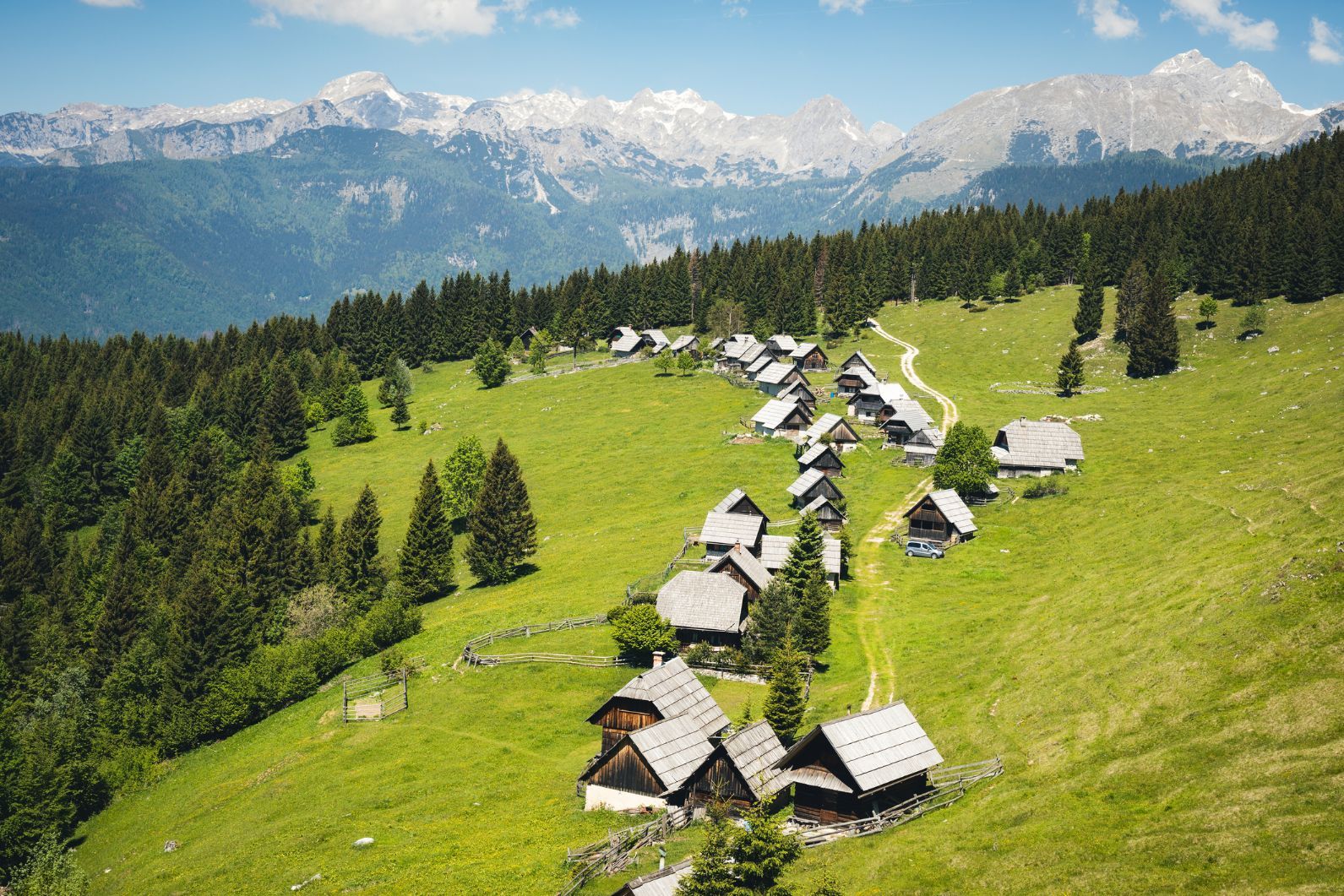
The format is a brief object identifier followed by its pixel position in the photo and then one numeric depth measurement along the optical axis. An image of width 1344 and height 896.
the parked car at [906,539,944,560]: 76.44
